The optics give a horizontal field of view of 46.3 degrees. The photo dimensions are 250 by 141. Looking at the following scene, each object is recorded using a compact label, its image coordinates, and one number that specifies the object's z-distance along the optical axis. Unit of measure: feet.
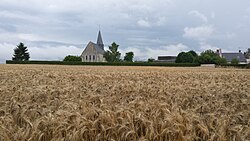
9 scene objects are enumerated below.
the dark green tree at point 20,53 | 383.02
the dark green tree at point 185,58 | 393.09
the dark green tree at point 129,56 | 419.78
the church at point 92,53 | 473.26
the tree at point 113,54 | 396.16
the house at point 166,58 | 584.97
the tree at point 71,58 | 381.19
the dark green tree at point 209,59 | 325.62
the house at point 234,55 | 458.99
